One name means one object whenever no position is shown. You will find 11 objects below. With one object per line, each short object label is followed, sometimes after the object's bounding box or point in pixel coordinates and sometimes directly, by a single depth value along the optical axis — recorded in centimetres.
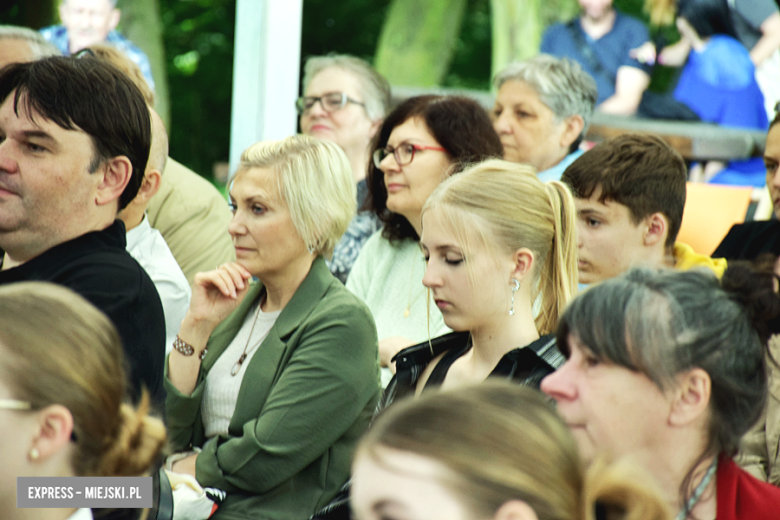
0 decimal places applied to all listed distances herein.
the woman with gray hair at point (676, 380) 287
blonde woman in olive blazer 459
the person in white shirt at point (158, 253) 541
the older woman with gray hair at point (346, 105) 854
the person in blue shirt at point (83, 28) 1055
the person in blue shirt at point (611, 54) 1104
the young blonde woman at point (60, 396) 260
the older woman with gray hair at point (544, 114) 769
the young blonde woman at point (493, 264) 411
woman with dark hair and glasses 617
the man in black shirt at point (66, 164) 399
